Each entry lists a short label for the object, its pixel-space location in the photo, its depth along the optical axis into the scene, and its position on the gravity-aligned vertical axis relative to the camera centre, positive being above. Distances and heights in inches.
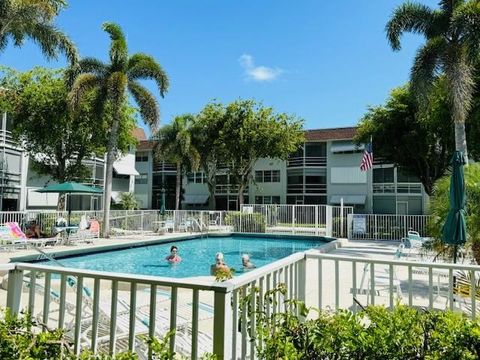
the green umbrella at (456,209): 298.5 +0.4
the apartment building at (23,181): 943.7 +57.1
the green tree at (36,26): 563.2 +260.5
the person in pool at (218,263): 397.7 -57.7
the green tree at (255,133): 1191.6 +218.3
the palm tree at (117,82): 770.8 +235.6
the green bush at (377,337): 88.7 -29.4
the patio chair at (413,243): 557.4 -48.4
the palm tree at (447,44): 572.4 +244.1
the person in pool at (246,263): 503.2 -70.5
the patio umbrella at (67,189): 677.3 +24.7
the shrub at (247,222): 957.6 -38.0
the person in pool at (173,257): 577.4 -74.7
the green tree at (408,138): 882.1 +161.5
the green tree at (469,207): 344.8 +2.2
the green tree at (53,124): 848.9 +168.7
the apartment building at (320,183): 1454.2 +93.2
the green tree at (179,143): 1333.7 +207.2
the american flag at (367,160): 835.6 +98.7
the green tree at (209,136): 1264.8 +225.4
